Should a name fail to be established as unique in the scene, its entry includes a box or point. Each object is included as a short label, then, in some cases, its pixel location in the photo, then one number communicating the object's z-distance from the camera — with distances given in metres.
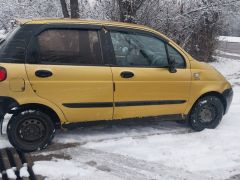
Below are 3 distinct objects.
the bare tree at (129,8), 7.26
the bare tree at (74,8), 6.80
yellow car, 2.98
